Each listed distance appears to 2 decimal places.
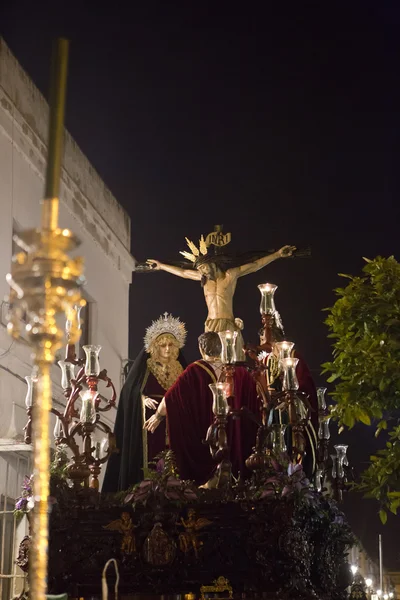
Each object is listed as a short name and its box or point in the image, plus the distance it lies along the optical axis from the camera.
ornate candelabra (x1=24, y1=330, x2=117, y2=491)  16.83
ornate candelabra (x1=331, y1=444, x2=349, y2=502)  19.39
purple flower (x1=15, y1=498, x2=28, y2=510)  16.77
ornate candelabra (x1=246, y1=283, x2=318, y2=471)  16.23
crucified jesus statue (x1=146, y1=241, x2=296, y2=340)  20.42
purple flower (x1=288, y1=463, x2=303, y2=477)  16.12
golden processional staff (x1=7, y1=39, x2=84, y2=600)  5.59
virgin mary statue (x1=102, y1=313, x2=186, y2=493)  19.42
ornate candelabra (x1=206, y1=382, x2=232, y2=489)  16.11
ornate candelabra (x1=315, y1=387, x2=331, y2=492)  18.73
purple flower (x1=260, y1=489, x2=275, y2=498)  15.64
